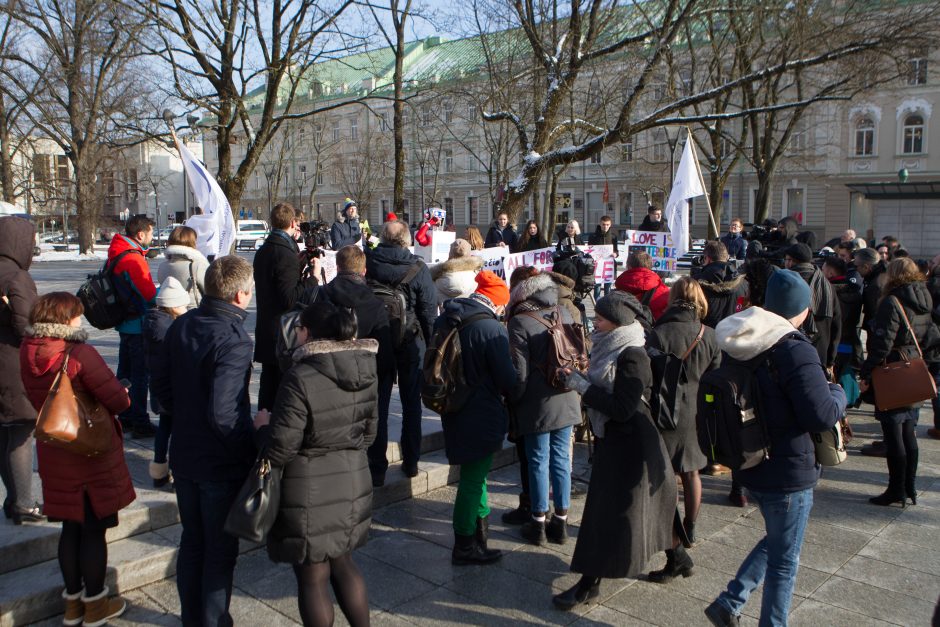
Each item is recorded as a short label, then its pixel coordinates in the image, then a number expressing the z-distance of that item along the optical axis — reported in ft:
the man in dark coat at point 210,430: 10.79
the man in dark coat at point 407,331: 17.72
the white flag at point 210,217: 23.26
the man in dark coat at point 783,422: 10.79
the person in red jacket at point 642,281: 20.79
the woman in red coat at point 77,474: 11.80
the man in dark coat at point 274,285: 18.80
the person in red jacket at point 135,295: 18.61
